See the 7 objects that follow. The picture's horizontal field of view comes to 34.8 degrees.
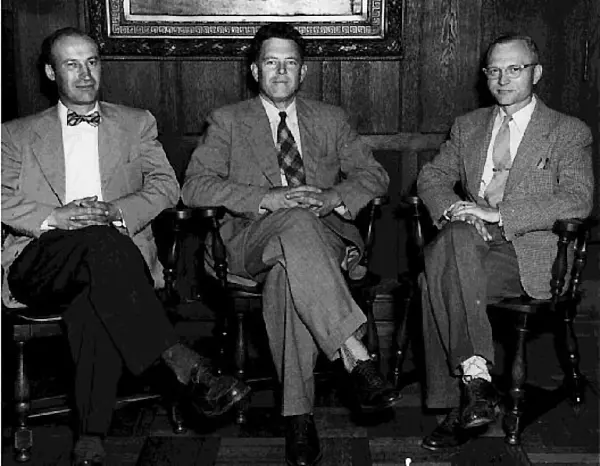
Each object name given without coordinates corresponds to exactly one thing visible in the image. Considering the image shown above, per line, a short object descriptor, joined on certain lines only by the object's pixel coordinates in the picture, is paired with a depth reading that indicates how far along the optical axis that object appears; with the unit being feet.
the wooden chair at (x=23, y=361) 11.58
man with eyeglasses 11.82
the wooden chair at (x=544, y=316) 11.94
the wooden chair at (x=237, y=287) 12.57
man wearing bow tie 11.12
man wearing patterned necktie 11.56
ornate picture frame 15.65
